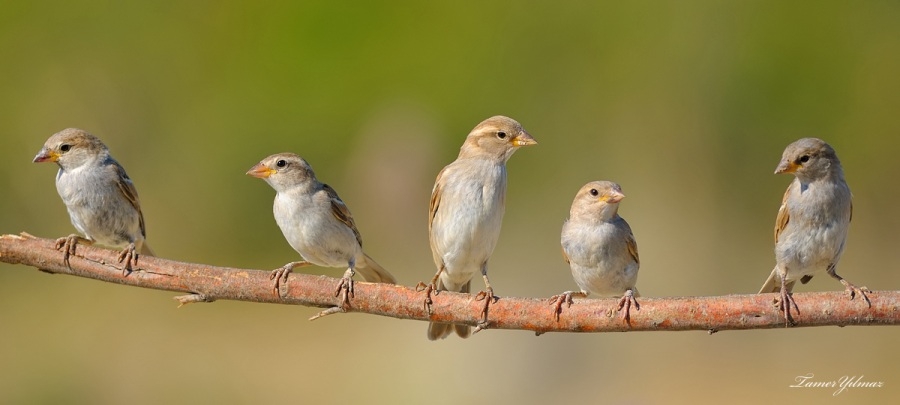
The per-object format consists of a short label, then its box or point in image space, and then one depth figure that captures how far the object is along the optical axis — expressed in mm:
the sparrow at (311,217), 13227
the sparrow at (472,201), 12703
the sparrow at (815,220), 11875
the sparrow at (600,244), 12672
